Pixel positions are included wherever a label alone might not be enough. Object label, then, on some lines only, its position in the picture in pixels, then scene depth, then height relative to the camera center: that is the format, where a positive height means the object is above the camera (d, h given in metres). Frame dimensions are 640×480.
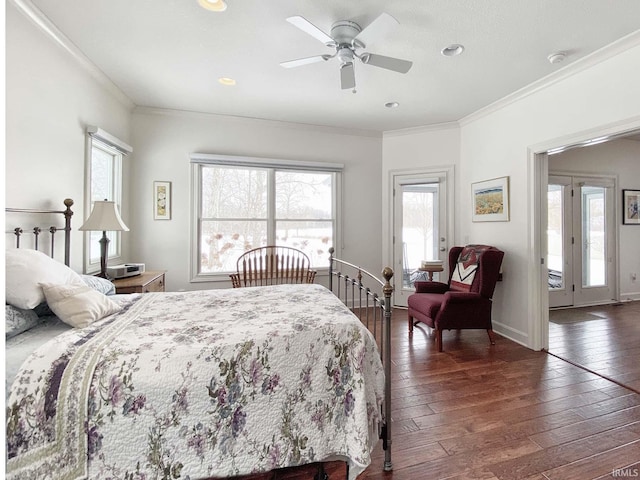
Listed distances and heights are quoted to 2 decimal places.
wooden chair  4.04 -0.32
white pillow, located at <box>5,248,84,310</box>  1.42 -0.16
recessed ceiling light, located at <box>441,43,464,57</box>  2.49 +1.62
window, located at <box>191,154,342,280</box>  4.08 +0.51
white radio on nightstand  2.85 -0.25
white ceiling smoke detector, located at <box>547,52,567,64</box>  2.57 +1.59
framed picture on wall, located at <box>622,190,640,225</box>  4.95 +0.60
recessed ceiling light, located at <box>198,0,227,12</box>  2.02 +1.60
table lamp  2.62 +0.22
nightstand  2.64 -0.35
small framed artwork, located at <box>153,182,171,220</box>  3.89 +0.56
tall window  2.93 +0.72
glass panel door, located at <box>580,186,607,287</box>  4.86 +0.09
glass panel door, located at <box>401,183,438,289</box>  4.64 +0.26
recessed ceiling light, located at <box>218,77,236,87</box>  3.08 +1.67
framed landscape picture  3.53 +0.54
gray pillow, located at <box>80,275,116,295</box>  2.12 -0.29
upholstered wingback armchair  3.11 -0.60
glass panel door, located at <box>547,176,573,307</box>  4.71 +0.06
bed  1.13 -0.60
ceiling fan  2.06 +1.42
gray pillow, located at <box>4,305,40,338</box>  1.33 -0.35
